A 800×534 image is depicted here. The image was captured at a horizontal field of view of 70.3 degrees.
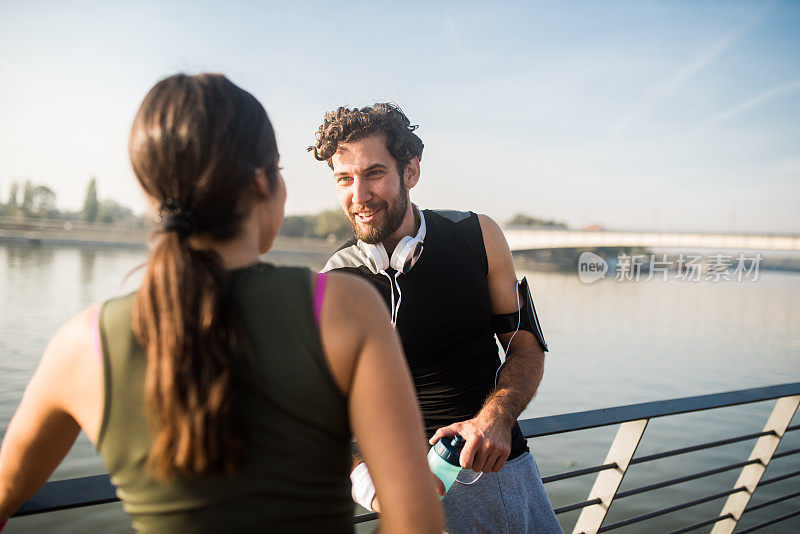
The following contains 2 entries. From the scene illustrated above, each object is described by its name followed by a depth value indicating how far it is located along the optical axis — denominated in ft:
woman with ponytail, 2.56
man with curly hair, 5.97
